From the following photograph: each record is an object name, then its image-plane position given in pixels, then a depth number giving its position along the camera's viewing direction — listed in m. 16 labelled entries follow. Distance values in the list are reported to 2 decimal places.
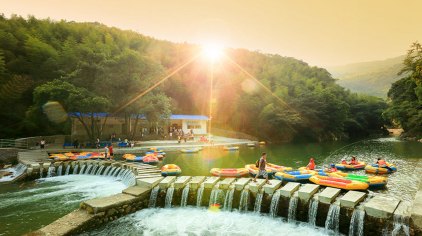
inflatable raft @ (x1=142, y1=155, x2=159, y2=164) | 27.02
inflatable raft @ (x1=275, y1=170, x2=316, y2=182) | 19.16
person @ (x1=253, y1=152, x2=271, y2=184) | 15.55
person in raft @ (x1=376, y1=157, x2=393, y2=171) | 23.64
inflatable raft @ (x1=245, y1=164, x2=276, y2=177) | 21.14
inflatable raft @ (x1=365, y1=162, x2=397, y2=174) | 23.24
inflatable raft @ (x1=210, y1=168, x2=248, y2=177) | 21.08
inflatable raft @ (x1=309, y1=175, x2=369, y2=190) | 15.51
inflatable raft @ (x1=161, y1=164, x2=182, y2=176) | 20.23
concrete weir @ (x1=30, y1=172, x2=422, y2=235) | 10.59
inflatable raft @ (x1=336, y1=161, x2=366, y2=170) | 25.23
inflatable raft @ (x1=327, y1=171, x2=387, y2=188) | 17.94
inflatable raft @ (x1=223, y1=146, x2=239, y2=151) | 37.93
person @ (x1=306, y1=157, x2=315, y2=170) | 22.30
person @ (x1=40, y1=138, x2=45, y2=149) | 30.64
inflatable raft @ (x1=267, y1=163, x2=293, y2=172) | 21.67
